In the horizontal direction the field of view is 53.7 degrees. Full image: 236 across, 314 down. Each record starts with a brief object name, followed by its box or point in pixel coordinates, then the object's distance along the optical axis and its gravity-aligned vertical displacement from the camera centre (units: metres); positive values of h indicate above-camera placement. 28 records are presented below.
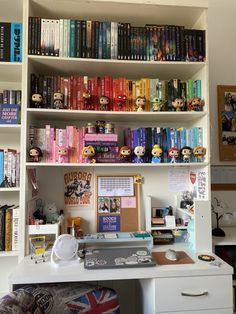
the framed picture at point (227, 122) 1.80 +0.34
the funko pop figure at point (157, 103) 1.46 +0.40
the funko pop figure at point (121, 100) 1.45 +0.42
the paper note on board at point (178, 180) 1.68 -0.10
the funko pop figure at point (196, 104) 1.45 +0.39
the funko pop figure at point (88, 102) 1.42 +0.41
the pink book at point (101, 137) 1.44 +0.19
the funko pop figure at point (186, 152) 1.45 +0.09
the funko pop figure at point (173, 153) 1.45 +0.08
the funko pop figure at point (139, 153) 1.44 +0.09
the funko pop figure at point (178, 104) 1.47 +0.40
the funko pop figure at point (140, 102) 1.45 +0.40
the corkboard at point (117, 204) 1.60 -0.25
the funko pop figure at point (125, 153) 1.44 +0.09
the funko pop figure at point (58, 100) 1.39 +0.41
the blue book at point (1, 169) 1.40 -0.01
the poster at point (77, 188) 1.61 -0.14
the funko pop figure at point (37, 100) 1.36 +0.40
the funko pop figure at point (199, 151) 1.42 +0.09
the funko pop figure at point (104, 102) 1.42 +0.40
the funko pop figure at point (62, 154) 1.38 +0.08
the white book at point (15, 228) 1.39 -0.36
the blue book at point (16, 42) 1.40 +0.76
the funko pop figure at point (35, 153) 1.34 +0.09
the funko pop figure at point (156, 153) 1.45 +0.08
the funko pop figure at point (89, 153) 1.38 +0.09
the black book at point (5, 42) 1.40 +0.76
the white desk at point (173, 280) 1.11 -0.55
